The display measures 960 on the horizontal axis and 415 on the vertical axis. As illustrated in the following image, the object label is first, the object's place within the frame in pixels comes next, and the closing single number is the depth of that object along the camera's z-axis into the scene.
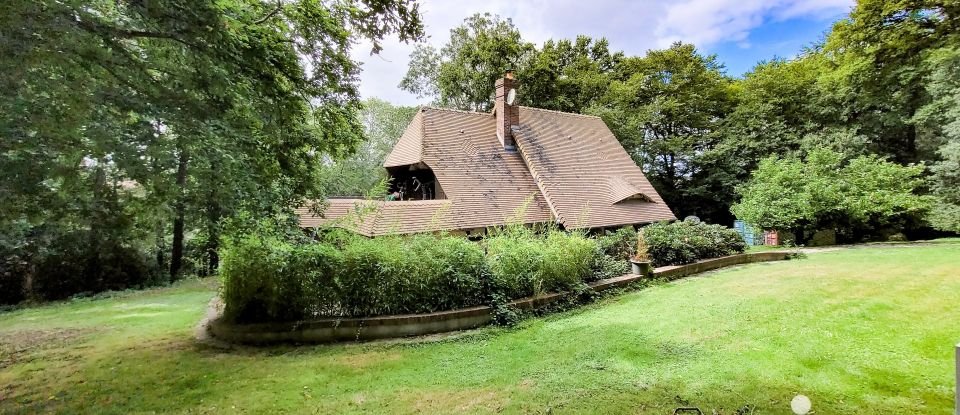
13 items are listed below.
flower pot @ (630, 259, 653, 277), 8.85
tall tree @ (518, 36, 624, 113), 24.70
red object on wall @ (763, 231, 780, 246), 16.19
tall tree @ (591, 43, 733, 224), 23.91
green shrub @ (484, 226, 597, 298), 7.00
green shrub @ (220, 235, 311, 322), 5.70
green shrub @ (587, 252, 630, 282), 8.41
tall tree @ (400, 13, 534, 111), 23.70
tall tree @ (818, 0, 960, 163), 13.32
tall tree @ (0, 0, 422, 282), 3.68
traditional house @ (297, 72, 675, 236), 13.64
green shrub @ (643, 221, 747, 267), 9.99
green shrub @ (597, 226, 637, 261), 9.88
